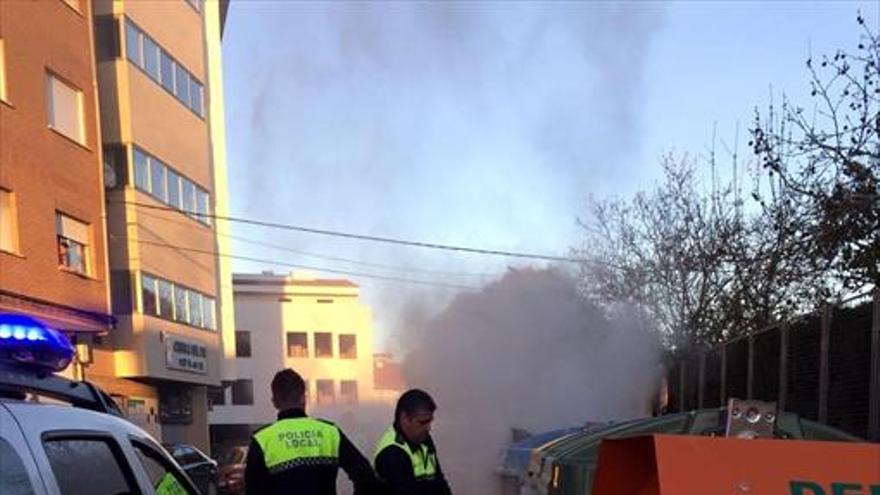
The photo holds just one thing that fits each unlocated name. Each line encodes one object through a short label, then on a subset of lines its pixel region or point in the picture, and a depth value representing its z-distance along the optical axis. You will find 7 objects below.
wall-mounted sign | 24.19
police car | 2.74
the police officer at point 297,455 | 4.49
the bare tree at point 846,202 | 9.29
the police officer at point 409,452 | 4.62
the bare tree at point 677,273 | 16.88
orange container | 2.84
